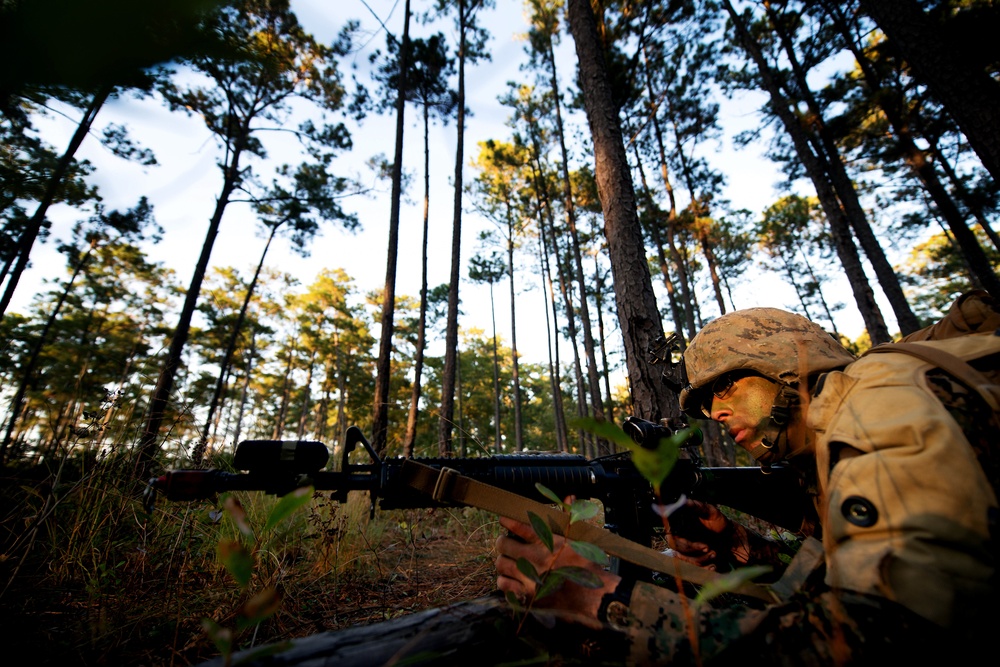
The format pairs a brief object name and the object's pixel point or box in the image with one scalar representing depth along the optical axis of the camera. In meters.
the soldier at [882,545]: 0.75
